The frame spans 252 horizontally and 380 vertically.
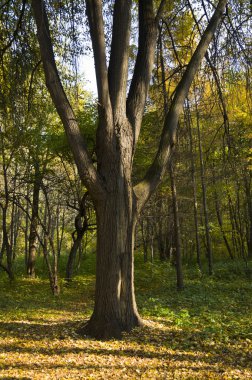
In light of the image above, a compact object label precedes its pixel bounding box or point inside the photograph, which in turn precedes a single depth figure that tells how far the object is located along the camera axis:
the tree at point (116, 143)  4.51
